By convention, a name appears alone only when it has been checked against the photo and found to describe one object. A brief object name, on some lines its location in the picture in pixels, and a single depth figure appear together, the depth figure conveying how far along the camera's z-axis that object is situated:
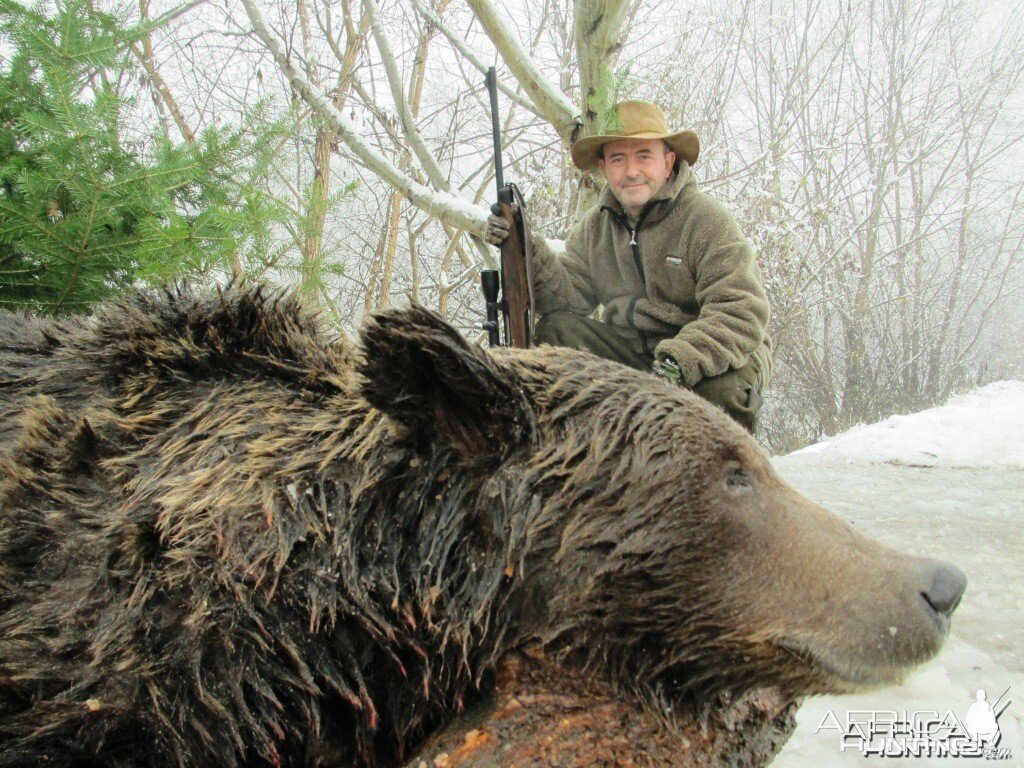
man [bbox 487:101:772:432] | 3.90
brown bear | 1.32
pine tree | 3.16
